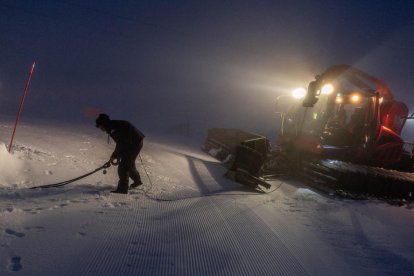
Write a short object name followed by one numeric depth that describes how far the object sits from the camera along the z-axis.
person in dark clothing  5.83
